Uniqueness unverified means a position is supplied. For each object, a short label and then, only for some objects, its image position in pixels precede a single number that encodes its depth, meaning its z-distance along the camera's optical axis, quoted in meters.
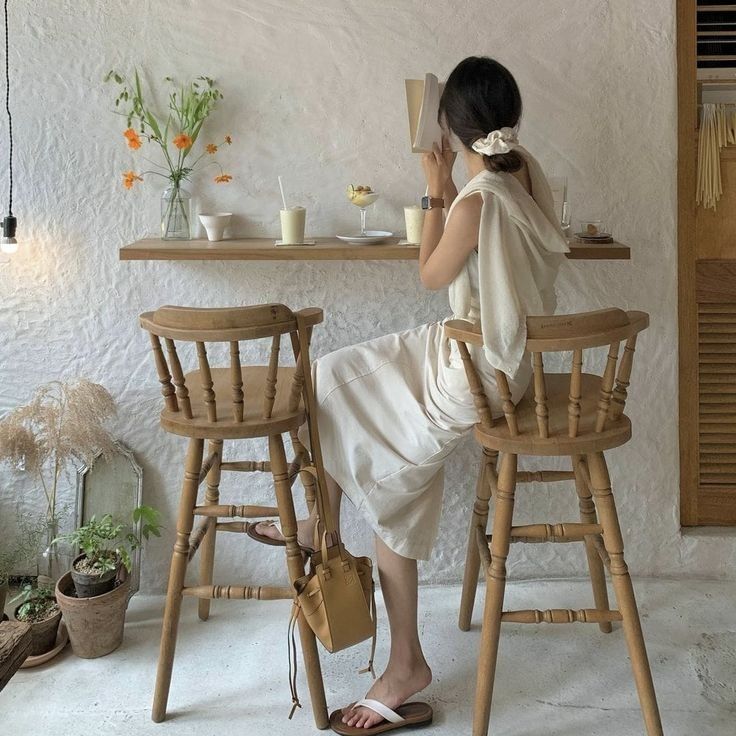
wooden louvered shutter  2.75
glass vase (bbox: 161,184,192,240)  2.58
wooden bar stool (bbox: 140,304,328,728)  1.94
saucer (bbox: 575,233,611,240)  2.51
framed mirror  2.74
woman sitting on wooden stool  2.03
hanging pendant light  2.50
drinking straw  2.61
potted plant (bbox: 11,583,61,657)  2.42
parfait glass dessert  2.52
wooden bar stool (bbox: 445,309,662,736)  1.89
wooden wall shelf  2.37
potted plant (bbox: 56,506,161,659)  2.40
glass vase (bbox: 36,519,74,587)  2.70
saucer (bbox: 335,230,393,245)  2.46
